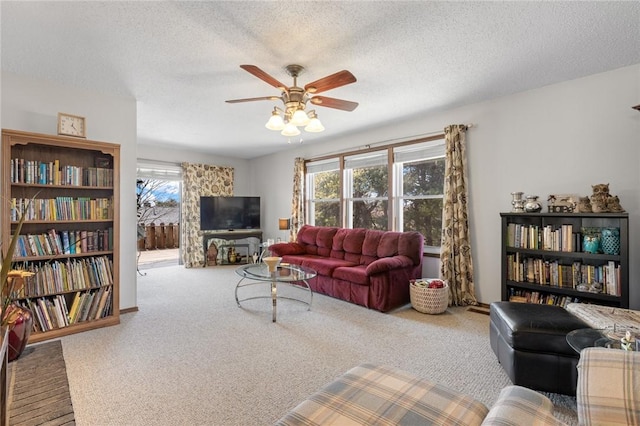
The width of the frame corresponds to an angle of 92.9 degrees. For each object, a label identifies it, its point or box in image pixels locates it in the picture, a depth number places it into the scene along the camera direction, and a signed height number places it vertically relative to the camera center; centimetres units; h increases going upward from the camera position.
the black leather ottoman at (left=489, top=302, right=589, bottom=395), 185 -87
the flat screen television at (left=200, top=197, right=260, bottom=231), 656 +5
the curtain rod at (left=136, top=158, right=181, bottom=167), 602 +110
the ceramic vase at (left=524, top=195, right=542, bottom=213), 315 +9
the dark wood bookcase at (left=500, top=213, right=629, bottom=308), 266 -48
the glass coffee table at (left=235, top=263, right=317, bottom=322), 339 -71
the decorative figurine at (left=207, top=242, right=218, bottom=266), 672 -88
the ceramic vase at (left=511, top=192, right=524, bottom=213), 329 +13
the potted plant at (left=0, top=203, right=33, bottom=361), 224 -78
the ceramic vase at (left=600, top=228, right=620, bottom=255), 268 -24
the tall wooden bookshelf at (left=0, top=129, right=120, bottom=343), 278 -10
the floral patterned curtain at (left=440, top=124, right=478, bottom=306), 381 -14
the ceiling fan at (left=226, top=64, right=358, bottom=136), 238 +102
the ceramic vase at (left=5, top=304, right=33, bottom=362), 232 -89
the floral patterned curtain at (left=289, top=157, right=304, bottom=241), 614 +34
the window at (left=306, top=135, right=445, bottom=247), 442 +43
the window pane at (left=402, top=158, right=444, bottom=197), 436 +55
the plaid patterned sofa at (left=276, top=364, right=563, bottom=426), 101 -76
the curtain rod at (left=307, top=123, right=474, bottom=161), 426 +114
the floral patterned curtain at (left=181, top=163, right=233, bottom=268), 654 +14
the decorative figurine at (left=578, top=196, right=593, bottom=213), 287 +8
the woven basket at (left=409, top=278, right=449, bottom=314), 351 -99
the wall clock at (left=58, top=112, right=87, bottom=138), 296 +90
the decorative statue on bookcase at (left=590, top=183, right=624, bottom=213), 271 +11
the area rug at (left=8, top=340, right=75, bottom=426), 175 -115
